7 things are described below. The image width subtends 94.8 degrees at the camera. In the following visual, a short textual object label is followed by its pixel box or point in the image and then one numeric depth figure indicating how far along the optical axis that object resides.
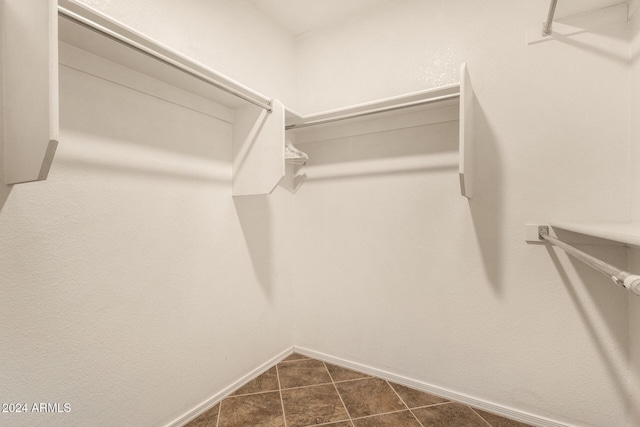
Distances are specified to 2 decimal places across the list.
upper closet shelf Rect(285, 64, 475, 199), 1.38
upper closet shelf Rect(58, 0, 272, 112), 0.96
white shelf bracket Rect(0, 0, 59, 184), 0.80
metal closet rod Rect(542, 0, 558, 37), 1.30
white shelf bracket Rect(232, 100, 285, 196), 1.65
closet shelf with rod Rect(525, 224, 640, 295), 0.63
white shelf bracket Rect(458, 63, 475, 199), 1.36
